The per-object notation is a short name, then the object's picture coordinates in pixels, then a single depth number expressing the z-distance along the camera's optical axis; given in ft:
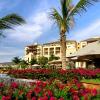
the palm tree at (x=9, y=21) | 15.39
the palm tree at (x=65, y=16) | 20.28
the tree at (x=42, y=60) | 121.46
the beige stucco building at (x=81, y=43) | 137.00
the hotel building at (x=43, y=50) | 154.55
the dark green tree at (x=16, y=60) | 144.52
